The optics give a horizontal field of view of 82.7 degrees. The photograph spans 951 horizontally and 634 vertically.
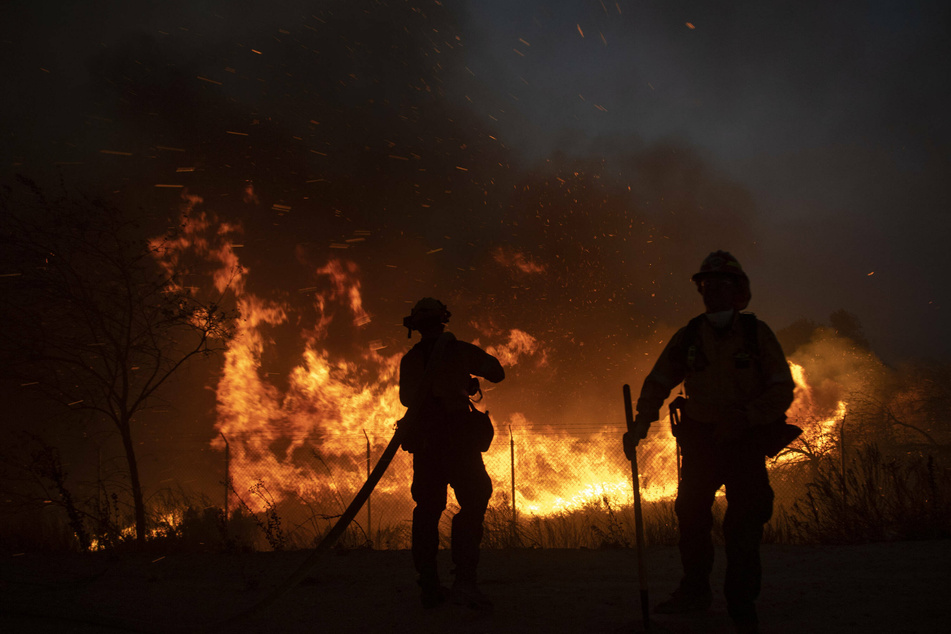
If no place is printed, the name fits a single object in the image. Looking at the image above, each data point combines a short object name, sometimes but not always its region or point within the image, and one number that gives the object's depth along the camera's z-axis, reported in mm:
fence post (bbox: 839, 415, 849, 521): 6000
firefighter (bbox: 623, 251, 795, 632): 3049
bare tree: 8031
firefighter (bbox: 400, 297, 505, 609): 3854
